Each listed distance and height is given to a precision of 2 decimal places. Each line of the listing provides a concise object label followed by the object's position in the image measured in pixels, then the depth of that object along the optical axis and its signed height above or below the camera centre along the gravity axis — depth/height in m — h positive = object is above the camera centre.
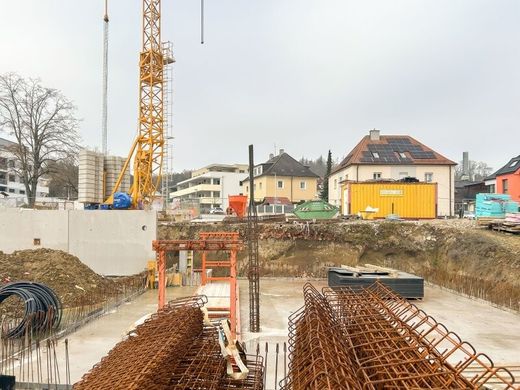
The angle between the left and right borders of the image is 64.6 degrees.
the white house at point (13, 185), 63.01 +3.54
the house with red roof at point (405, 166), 30.66 +3.12
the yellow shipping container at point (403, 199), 25.44 +0.50
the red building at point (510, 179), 27.32 +1.95
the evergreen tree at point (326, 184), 52.06 +2.96
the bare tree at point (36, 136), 31.14 +5.56
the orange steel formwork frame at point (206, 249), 9.10 -0.93
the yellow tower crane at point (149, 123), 24.67 +5.13
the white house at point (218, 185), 58.78 +3.18
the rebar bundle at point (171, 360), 4.23 -1.82
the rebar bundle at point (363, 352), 3.76 -1.63
